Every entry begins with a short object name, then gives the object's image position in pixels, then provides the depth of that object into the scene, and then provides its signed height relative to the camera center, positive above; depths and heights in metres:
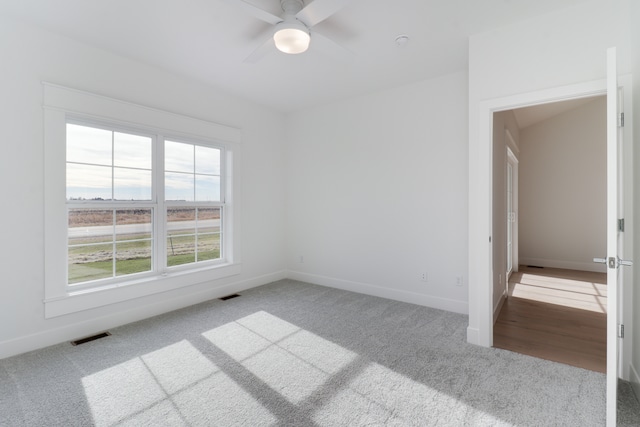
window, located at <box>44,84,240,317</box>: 2.73 +0.14
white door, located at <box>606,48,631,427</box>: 1.56 -0.13
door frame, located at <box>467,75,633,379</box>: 2.65 -0.09
